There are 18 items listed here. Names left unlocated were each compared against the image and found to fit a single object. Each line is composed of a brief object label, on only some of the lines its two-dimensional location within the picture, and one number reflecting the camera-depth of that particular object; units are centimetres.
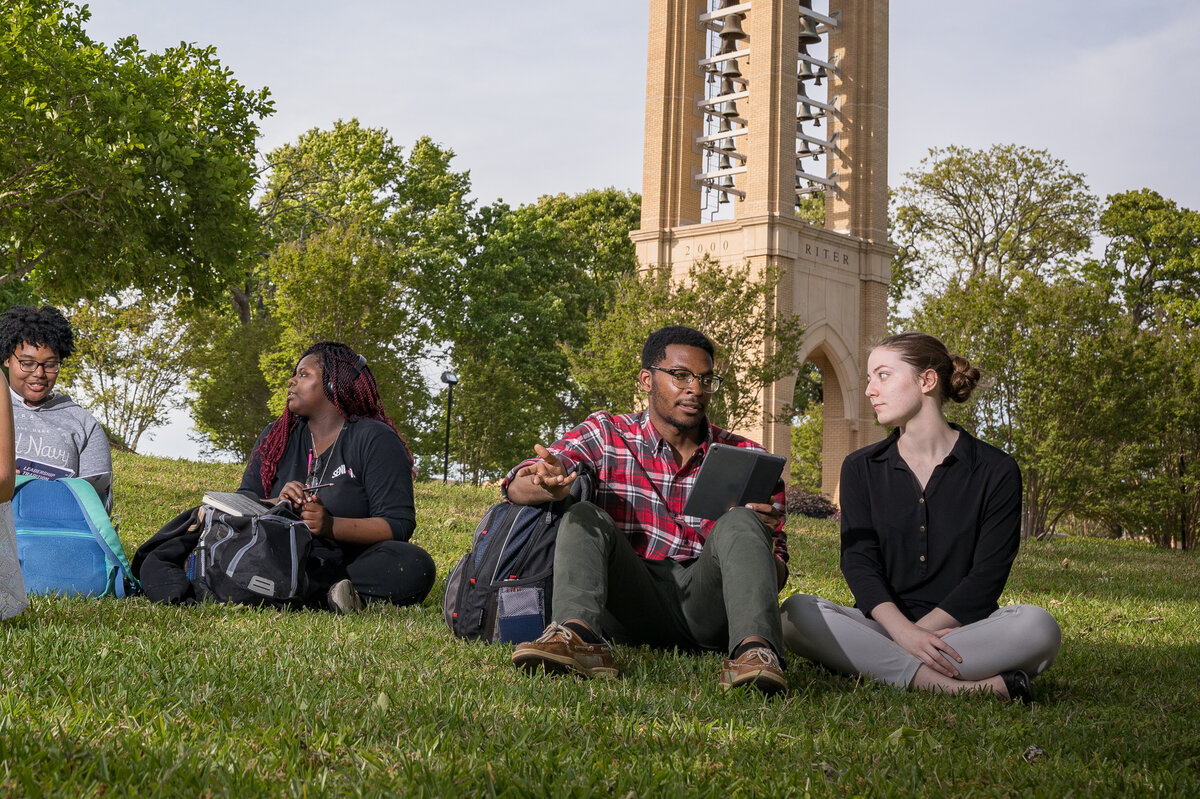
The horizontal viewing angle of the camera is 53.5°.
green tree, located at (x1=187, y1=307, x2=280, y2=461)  3922
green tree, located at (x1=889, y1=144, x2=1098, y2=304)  3981
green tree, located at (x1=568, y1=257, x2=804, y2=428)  2222
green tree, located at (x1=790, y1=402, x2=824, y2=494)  4631
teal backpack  611
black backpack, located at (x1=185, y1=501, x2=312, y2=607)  598
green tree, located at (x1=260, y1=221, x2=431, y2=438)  2966
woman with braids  641
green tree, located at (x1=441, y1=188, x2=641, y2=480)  3894
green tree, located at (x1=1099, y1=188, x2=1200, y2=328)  4012
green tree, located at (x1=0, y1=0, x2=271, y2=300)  1473
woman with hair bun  466
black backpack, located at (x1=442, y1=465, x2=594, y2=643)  503
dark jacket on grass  622
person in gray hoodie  656
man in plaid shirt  440
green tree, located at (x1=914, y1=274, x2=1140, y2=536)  2152
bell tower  3156
